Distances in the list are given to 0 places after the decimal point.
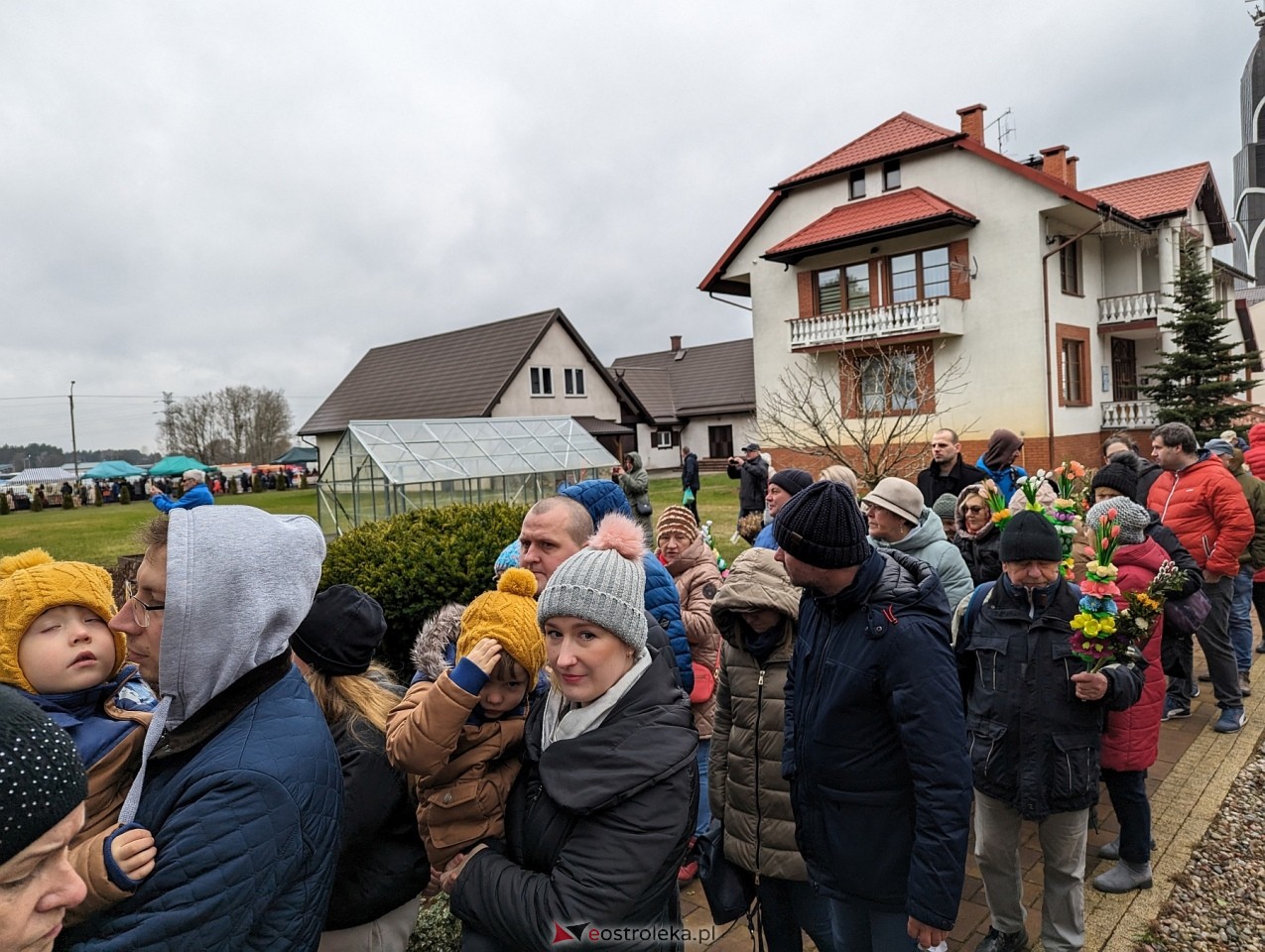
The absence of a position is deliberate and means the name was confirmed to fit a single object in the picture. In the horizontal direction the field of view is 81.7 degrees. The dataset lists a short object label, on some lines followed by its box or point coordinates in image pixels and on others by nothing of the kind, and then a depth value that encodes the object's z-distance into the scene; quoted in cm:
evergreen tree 1964
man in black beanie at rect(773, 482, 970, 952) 233
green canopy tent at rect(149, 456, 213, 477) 3638
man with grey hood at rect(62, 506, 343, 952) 138
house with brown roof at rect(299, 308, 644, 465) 3256
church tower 7625
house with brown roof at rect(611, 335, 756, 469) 4088
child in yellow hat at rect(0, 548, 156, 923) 174
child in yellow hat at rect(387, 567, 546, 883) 194
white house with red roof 1973
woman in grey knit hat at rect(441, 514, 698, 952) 178
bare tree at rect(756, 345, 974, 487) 1797
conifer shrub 542
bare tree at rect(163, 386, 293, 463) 7088
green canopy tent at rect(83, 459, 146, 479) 4997
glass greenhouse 1619
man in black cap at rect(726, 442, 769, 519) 1283
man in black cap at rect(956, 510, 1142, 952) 308
